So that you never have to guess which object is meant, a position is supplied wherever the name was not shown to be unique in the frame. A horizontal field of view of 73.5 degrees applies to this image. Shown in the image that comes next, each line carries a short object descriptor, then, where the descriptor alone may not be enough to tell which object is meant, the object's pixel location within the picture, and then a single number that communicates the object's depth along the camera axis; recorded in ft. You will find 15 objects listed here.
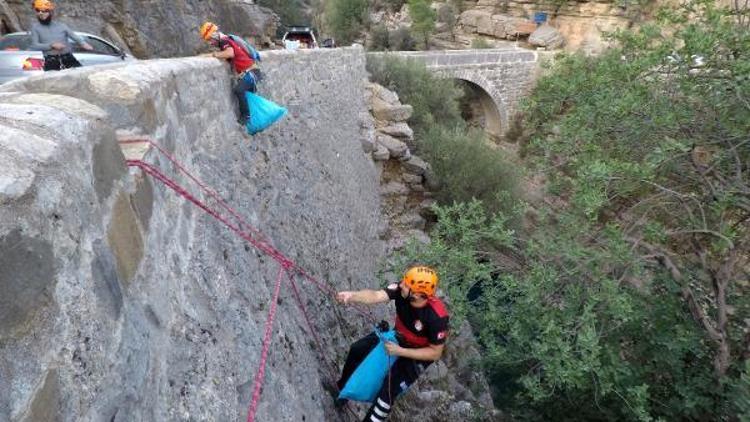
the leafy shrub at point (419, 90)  46.39
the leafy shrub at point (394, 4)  113.91
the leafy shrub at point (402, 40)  102.68
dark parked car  60.34
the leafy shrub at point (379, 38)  102.73
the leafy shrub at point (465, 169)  40.06
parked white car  20.67
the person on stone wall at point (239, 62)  13.73
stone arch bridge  70.18
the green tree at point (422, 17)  98.03
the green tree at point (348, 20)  105.60
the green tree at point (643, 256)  13.29
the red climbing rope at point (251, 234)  7.37
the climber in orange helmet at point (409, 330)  11.25
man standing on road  16.69
